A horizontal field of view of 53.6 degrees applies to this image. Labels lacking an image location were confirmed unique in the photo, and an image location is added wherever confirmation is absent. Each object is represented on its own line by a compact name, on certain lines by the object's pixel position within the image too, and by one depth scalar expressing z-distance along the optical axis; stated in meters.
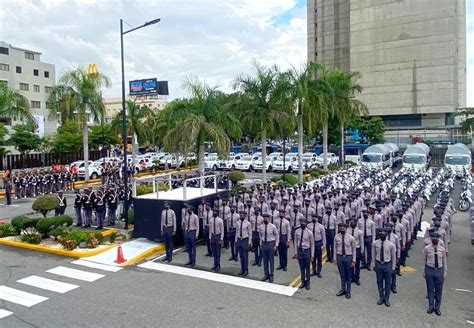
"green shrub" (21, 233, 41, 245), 14.99
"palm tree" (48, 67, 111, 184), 29.77
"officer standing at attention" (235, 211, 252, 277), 11.91
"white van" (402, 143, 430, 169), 38.88
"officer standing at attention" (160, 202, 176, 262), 13.32
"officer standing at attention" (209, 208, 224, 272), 12.45
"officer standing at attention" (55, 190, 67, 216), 18.09
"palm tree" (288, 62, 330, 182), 28.16
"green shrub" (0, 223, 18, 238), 15.98
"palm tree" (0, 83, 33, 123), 34.00
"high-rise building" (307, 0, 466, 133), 76.69
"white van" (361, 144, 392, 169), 40.44
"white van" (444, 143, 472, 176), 36.09
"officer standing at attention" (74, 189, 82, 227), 17.75
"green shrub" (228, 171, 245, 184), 28.98
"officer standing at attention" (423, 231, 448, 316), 9.28
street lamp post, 16.82
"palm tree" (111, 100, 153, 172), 35.19
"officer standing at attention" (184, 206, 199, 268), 12.78
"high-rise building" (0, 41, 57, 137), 62.62
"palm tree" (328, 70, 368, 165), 36.20
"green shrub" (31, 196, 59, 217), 17.17
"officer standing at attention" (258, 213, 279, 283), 11.45
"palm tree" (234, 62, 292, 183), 26.78
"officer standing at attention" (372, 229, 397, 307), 9.83
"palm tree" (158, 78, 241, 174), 22.27
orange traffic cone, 13.03
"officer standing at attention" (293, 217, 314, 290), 10.84
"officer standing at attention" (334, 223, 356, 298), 10.34
